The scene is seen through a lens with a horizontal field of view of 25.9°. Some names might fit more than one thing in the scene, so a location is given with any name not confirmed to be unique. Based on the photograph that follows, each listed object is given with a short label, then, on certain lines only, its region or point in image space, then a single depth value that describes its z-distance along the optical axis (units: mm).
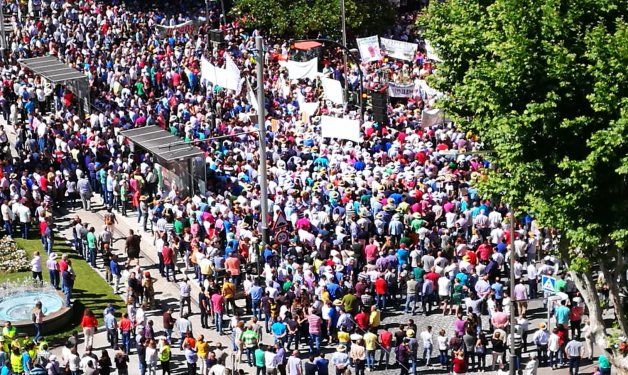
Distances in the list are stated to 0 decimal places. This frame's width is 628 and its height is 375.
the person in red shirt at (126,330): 34594
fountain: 36438
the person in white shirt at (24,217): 41969
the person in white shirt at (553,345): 33062
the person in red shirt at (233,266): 37156
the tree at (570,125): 27328
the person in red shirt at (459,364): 32094
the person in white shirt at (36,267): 38469
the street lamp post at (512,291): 31906
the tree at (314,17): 61438
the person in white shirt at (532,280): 36094
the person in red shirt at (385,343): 33219
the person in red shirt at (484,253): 36688
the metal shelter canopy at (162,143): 42844
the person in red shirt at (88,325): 35000
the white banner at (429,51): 48812
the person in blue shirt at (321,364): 32156
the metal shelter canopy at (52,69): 50844
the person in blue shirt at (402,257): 37094
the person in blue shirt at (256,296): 35875
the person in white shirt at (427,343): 33250
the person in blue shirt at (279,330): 33750
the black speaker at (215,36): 59000
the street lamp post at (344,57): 51438
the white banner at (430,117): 46312
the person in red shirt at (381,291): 36094
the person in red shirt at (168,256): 38781
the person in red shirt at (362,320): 34062
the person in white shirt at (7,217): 42219
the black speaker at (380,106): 48906
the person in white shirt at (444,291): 35750
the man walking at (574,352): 32531
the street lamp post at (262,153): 39000
